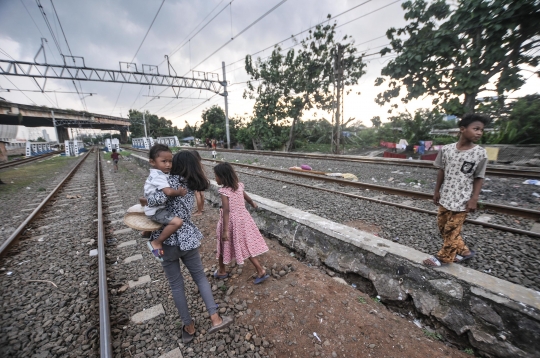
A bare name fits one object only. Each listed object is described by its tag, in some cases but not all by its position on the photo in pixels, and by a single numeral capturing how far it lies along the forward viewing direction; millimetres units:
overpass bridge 29520
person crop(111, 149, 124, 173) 13312
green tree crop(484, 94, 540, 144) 10352
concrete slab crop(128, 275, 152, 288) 3008
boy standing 2172
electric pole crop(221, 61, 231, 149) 22039
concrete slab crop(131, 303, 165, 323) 2418
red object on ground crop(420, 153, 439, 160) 11777
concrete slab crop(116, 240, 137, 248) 4125
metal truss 11422
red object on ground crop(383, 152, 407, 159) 13914
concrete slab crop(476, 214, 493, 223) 4047
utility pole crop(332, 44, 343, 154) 14992
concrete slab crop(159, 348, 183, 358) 1977
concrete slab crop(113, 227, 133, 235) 4625
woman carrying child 1972
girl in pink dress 2580
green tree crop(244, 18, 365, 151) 19484
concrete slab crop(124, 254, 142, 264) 3596
